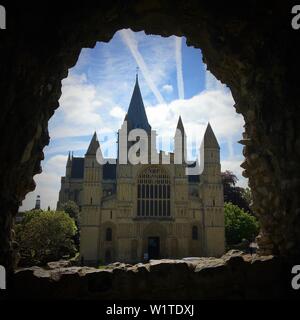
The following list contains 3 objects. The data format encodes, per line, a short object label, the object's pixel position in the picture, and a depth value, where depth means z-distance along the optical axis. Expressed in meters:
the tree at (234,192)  48.50
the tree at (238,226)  38.44
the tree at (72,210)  50.44
